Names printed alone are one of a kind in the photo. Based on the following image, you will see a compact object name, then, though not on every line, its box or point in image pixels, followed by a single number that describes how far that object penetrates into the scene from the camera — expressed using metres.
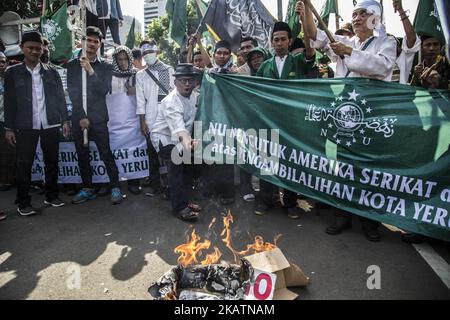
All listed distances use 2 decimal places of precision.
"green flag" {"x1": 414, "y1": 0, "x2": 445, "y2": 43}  4.00
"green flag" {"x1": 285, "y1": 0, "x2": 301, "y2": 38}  6.55
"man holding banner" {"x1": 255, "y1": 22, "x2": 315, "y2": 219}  4.33
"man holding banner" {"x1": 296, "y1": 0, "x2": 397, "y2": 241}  3.50
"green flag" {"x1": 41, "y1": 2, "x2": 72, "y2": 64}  7.12
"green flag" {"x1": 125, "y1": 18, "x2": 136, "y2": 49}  9.92
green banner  3.16
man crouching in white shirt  4.24
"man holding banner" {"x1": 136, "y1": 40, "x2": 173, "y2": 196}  5.30
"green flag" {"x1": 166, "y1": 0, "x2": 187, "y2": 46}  6.74
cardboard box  2.56
